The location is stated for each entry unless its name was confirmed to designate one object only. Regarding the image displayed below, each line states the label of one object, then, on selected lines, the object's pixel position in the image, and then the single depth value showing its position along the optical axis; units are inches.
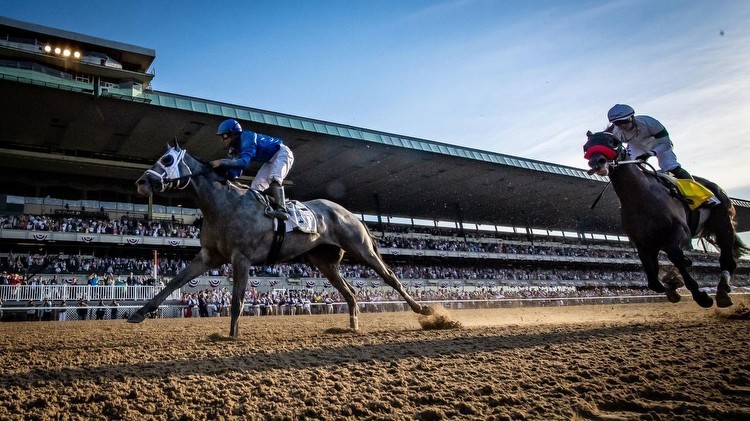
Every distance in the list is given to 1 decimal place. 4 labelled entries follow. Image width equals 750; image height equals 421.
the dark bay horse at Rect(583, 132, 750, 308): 261.3
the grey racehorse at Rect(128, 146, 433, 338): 240.8
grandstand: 998.4
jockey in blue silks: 259.9
